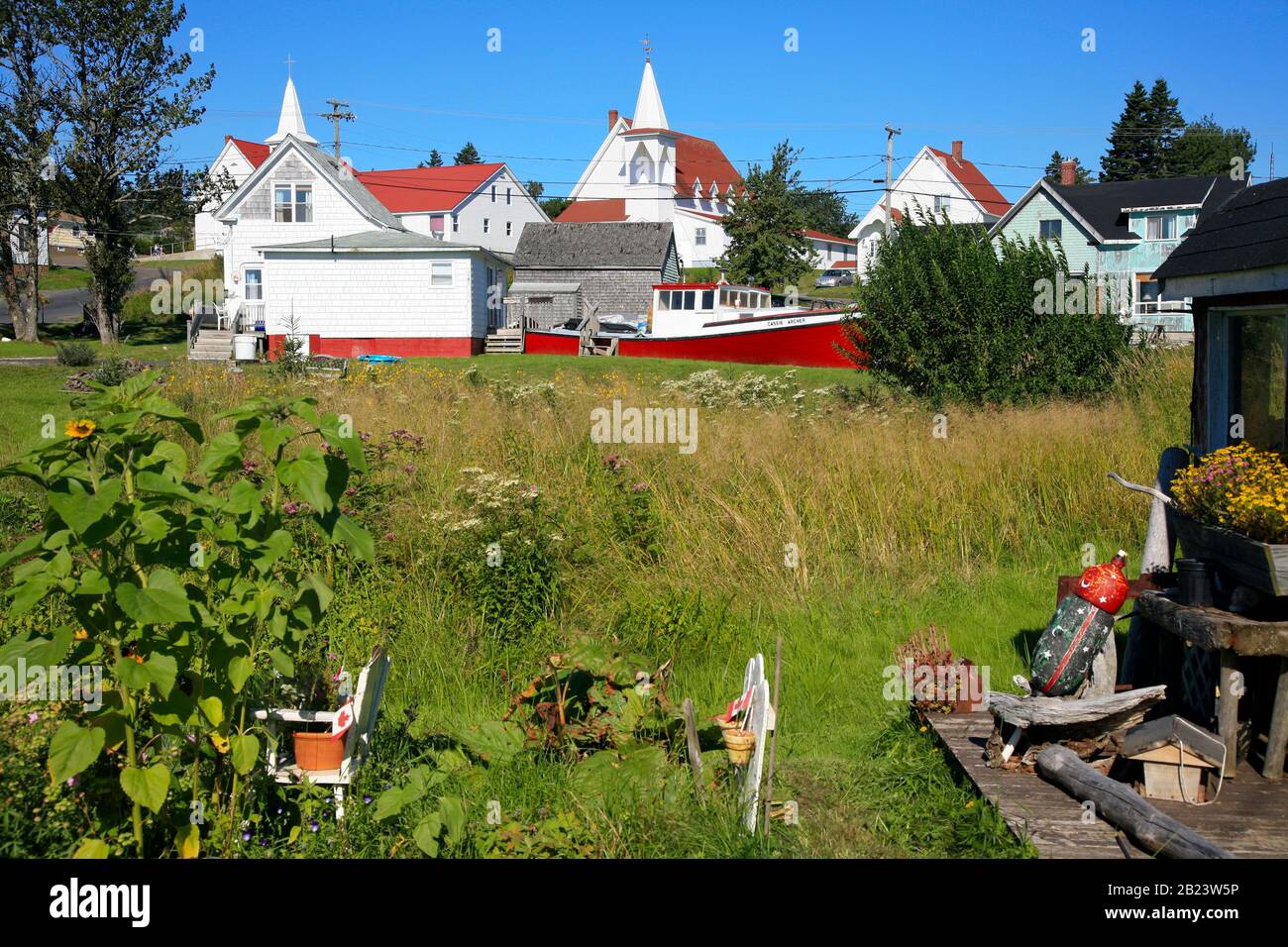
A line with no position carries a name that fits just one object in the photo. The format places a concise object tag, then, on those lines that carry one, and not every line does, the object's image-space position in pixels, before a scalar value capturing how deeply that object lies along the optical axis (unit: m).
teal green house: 45.38
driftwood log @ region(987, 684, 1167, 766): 5.51
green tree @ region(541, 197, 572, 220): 88.12
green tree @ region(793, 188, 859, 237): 104.25
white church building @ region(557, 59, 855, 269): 75.69
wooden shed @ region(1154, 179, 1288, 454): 5.97
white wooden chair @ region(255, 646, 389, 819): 4.61
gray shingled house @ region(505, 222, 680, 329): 47.53
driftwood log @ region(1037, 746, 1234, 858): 4.42
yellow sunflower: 3.60
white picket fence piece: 4.58
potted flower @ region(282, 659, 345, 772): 4.59
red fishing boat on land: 32.62
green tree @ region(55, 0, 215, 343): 35.19
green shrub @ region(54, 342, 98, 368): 23.59
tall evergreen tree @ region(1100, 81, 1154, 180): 71.25
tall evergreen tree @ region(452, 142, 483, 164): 96.63
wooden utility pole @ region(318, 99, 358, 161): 50.28
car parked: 76.25
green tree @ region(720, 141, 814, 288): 52.88
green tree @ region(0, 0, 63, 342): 34.59
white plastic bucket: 31.19
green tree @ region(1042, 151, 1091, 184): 76.38
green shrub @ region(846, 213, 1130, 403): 16.73
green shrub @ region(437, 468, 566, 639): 8.20
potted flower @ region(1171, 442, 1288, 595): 5.16
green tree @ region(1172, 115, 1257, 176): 69.44
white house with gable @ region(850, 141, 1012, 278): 77.44
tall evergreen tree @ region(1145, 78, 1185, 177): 71.06
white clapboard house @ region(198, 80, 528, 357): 36.59
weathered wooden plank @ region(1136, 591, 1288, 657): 5.09
